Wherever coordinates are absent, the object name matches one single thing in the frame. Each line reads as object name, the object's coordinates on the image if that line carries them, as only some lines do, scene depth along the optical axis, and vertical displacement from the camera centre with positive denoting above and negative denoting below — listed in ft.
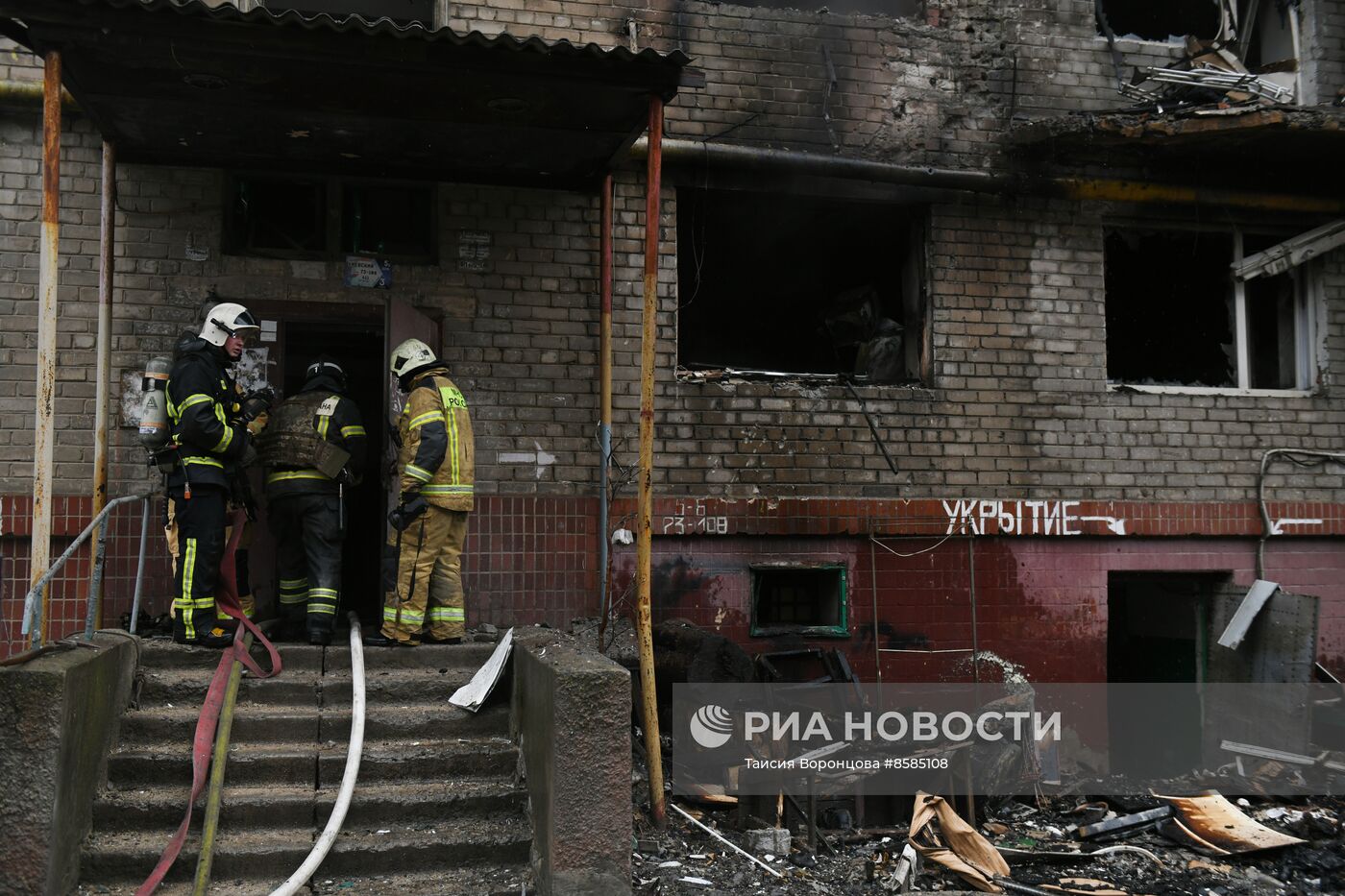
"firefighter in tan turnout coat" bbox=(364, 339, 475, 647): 20.81 -0.25
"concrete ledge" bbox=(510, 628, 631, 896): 15.30 -4.19
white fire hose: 15.14 -4.47
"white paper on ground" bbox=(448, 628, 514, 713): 18.89 -3.40
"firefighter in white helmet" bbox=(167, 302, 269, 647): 19.42 +0.34
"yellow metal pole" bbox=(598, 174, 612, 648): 24.23 +2.69
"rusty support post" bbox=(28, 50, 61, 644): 17.49 +2.88
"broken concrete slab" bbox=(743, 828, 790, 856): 19.79 -6.49
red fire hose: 15.29 -3.26
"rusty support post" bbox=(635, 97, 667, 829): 19.65 +0.17
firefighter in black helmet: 21.08 +0.11
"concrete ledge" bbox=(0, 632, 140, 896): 13.97 -3.73
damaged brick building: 23.24 +4.52
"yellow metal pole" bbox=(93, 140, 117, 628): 21.40 +3.61
